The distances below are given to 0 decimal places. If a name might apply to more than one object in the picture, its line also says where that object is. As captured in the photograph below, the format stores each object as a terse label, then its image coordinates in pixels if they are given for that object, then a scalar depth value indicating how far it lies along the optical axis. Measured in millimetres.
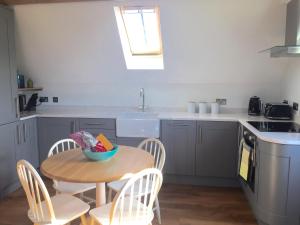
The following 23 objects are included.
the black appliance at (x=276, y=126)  2592
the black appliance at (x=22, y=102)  3891
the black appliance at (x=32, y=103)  3943
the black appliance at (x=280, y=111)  3145
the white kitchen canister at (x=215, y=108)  3611
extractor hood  2404
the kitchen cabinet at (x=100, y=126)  3486
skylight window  3348
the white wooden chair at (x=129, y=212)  1666
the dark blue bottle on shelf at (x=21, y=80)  3839
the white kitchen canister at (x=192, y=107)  3704
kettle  3473
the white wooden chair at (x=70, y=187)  2232
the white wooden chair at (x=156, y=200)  2316
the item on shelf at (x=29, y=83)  3971
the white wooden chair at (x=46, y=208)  1750
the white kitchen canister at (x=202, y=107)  3641
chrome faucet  3767
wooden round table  1783
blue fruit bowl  2051
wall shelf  3647
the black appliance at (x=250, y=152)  2521
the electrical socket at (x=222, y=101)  3723
